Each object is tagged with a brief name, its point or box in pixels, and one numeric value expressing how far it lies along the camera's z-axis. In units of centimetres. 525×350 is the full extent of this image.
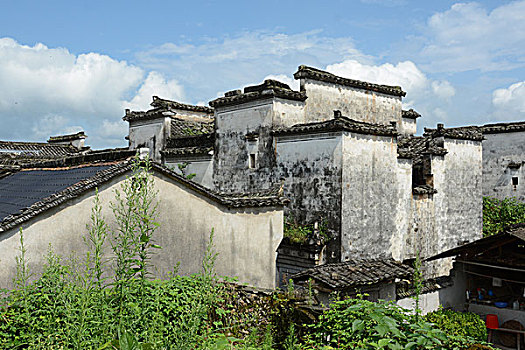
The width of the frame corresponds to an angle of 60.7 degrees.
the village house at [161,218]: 700
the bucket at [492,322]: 1146
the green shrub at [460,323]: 1013
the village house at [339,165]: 1249
